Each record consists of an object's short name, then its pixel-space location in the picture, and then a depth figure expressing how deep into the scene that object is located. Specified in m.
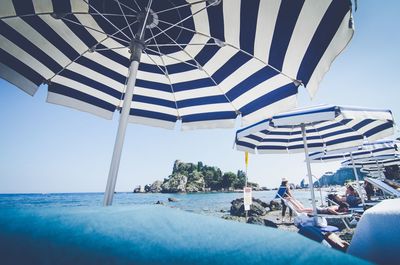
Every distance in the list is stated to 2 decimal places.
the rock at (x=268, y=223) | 6.25
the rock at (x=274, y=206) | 18.16
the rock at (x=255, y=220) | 7.07
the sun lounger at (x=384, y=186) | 5.87
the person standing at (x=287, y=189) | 7.81
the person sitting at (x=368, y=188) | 10.76
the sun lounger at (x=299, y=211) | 5.25
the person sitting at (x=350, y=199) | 7.81
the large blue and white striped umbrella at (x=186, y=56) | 2.20
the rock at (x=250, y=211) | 13.92
